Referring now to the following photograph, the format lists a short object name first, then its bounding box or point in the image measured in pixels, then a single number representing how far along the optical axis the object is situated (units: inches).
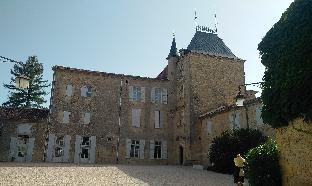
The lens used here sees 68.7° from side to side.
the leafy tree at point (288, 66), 233.5
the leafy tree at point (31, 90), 1233.9
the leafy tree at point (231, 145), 597.3
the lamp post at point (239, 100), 324.1
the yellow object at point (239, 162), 376.5
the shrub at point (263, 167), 277.4
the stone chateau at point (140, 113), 817.4
